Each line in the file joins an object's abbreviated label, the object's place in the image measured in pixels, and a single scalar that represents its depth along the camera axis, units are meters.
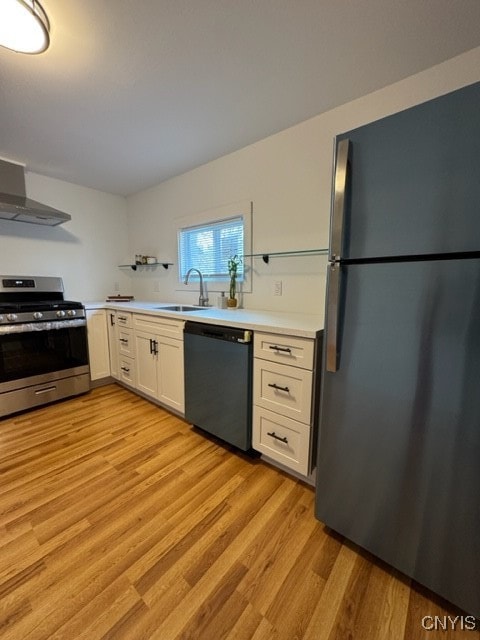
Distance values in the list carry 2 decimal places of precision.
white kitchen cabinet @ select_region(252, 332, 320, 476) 1.40
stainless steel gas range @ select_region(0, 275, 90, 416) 2.25
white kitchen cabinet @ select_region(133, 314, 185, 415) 2.13
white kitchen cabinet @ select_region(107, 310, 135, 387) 2.66
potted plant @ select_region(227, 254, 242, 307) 2.36
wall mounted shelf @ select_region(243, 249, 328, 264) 1.92
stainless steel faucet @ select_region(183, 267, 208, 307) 2.74
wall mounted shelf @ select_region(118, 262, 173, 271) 3.16
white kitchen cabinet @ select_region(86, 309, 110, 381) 2.81
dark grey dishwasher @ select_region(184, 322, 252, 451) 1.65
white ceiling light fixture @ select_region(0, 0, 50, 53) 1.02
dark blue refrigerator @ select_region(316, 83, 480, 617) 0.82
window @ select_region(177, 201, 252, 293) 2.36
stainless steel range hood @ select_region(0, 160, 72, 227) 2.33
